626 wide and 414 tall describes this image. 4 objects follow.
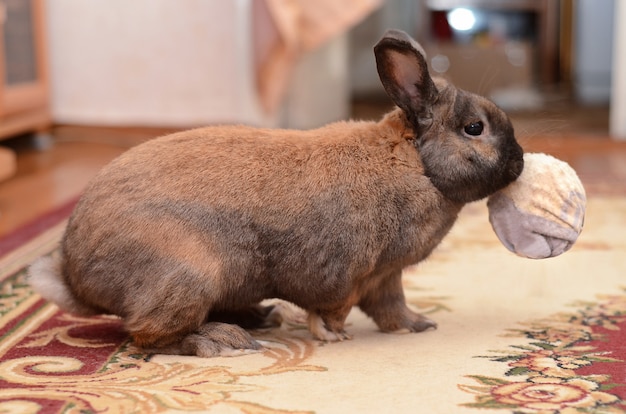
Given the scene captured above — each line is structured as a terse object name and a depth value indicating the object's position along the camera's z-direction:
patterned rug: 1.24
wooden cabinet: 2.56
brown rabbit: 1.34
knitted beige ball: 1.38
